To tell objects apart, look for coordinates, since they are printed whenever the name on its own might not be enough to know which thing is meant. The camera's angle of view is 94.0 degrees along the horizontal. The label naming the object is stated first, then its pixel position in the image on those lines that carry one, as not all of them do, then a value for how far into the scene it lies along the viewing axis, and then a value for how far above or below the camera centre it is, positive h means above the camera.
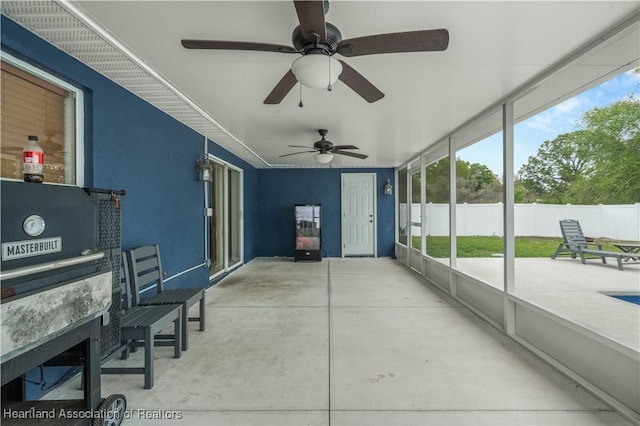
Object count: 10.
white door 7.90 +0.02
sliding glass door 5.49 -0.04
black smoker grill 1.17 -0.35
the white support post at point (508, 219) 2.94 -0.05
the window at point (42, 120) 1.84 +0.67
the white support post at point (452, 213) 4.33 +0.02
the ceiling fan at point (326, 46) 1.51 +0.91
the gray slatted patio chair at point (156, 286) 2.59 -0.68
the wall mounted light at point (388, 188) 7.74 +0.69
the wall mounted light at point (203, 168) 4.29 +0.69
